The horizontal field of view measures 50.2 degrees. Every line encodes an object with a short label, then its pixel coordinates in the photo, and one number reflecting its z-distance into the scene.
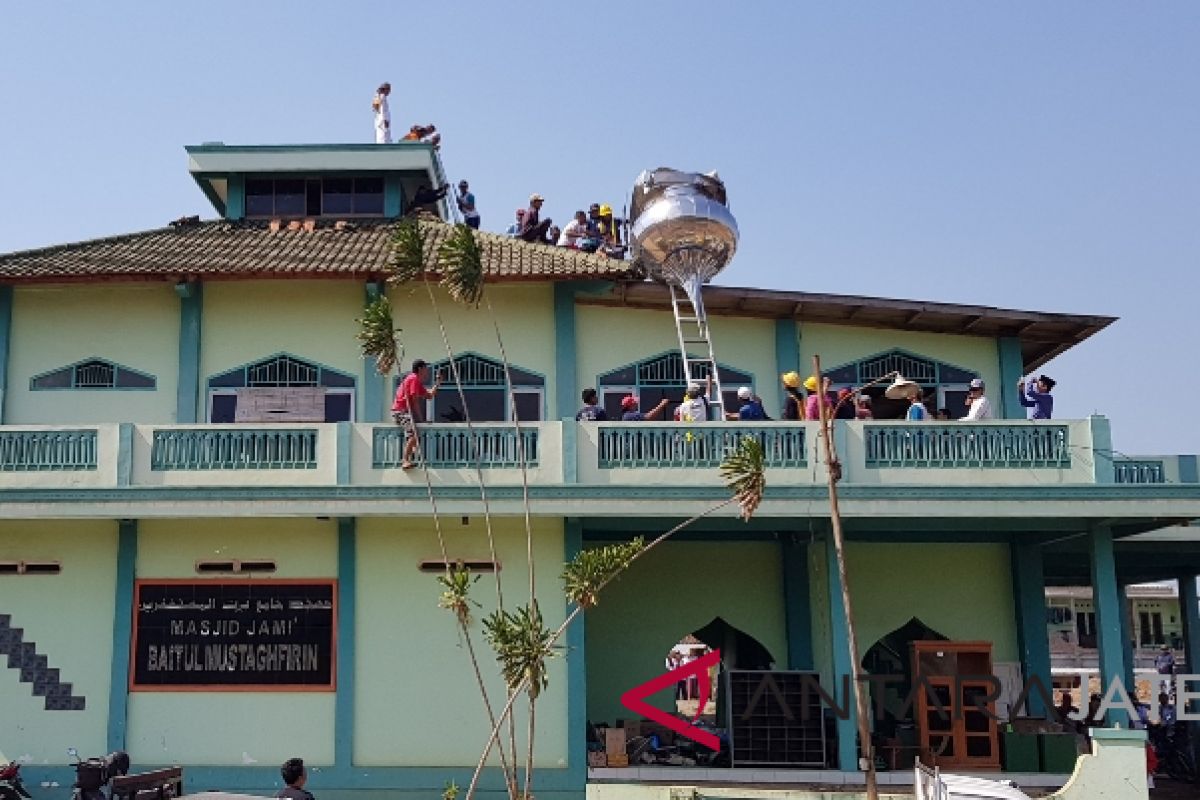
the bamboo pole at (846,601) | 11.11
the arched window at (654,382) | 17.48
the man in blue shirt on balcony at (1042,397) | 15.94
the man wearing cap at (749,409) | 15.49
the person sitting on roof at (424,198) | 20.70
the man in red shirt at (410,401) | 14.68
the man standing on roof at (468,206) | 20.95
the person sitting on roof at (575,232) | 19.89
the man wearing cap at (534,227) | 19.48
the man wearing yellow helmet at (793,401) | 15.97
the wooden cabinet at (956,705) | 15.51
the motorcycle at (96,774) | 11.64
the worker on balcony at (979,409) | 15.34
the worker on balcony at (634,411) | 15.62
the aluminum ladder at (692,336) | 16.36
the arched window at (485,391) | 17.19
